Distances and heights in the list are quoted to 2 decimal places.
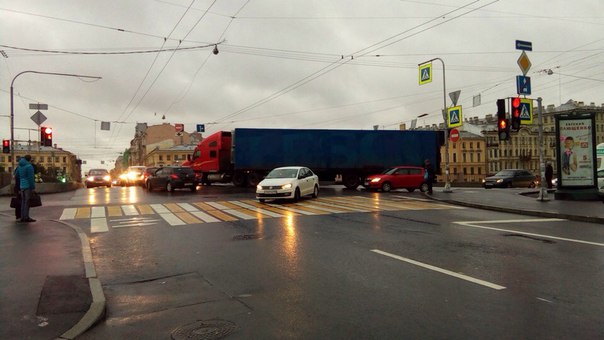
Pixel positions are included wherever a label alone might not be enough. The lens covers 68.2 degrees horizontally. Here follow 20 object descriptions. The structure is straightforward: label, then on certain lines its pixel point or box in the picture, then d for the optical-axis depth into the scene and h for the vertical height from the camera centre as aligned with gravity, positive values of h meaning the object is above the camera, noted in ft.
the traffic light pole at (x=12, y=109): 82.99 +13.25
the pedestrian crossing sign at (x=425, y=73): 74.64 +16.40
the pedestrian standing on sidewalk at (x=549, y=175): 93.05 -1.59
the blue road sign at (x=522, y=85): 57.98 +10.84
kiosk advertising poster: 58.59 +2.26
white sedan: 58.70 -1.54
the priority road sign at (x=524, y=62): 56.85 +13.55
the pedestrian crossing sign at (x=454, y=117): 78.02 +9.39
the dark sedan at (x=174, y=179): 89.56 -0.67
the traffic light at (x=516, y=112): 58.70 +7.43
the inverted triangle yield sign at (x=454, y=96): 78.12 +12.99
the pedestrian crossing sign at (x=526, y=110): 59.95 +7.92
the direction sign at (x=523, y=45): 56.60 +15.67
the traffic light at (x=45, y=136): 84.58 +8.00
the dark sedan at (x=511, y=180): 115.24 -2.97
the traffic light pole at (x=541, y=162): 56.44 +0.75
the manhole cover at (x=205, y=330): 13.56 -4.90
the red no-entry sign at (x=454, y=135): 74.39 +5.84
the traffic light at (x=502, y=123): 60.46 +6.31
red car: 83.61 -1.64
